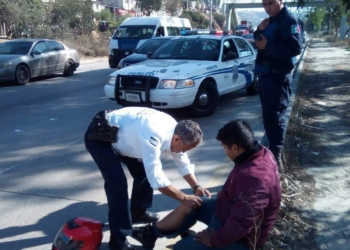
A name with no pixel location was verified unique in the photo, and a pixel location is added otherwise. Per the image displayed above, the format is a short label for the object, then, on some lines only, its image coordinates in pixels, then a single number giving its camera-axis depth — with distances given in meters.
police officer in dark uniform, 4.87
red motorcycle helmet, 3.49
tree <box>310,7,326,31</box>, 40.45
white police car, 8.38
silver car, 13.89
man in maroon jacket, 3.05
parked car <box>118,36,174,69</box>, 12.14
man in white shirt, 3.37
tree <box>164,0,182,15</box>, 57.94
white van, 17.92
